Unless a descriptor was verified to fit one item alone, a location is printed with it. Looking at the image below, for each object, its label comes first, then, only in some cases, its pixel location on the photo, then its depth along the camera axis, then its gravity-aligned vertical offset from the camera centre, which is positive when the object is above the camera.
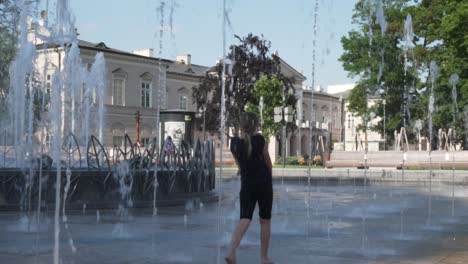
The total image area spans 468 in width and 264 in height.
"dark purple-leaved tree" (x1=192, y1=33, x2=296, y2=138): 54.00 +6.53
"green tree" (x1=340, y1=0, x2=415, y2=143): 50.12 +7.31
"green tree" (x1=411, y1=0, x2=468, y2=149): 41.12 +7.08
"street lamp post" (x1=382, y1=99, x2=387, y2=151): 50.98 +1.89
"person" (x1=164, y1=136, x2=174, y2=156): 14.49 +0.22
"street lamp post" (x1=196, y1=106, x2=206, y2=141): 57.18 +3.85
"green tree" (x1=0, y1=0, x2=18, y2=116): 30.19 +5.74
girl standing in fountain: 6.30 -0.19
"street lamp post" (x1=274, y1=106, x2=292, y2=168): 33.66 +2.22
